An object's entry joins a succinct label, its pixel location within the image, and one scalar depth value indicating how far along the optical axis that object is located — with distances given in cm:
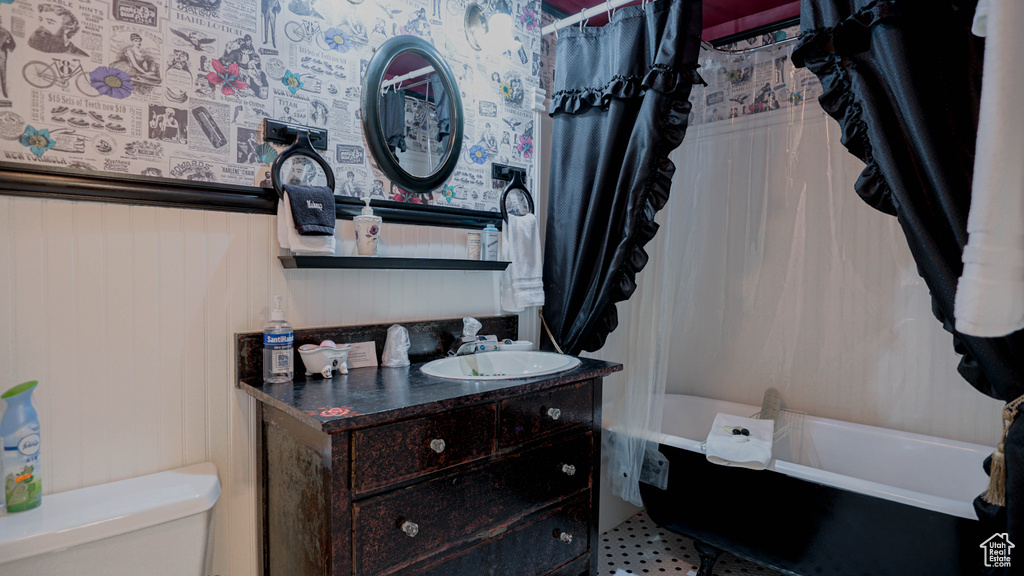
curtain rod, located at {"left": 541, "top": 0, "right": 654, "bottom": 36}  207
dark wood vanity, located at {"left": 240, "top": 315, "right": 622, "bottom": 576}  119
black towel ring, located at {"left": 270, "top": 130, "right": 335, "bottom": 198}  153
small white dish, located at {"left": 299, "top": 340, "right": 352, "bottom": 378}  154
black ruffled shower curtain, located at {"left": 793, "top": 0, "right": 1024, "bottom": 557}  133
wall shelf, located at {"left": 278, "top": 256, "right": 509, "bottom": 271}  154
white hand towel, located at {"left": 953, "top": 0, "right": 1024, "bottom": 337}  90
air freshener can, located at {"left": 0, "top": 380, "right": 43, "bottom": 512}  112
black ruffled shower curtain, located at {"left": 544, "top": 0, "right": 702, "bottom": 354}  191
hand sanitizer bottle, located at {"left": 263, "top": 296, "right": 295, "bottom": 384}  147
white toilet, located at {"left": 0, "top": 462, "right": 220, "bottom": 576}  105
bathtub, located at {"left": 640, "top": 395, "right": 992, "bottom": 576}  158
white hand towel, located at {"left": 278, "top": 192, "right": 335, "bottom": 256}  151
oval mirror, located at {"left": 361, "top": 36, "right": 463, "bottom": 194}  177
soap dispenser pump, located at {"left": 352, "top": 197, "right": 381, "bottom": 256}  168
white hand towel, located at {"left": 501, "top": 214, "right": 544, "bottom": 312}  211
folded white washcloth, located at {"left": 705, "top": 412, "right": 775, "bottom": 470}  190
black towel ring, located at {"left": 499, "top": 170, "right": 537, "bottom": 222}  215
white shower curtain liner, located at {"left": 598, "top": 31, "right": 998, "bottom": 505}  219
